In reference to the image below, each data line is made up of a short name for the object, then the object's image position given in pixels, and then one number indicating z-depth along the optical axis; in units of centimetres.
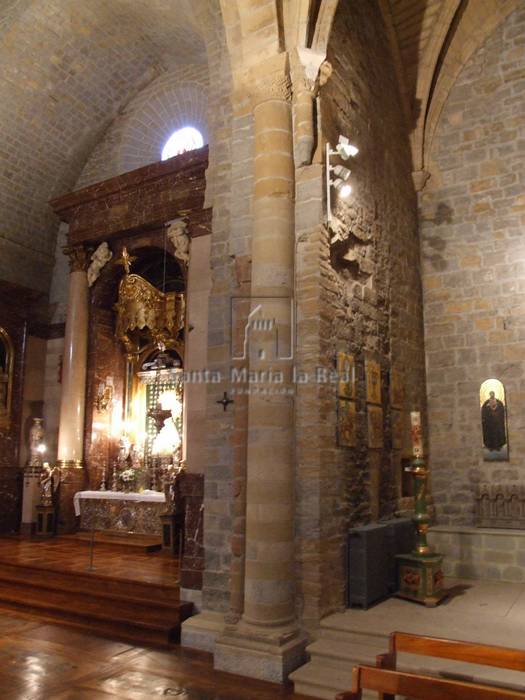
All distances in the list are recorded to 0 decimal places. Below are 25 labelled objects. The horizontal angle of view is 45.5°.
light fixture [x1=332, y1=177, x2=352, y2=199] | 637
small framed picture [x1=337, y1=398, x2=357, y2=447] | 625
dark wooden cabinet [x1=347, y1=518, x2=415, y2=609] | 611
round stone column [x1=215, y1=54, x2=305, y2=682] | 537
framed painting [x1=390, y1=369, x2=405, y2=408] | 803
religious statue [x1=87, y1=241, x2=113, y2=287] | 1171
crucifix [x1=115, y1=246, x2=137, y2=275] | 1143
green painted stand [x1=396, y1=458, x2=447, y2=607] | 631
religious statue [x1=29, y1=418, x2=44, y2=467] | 1175
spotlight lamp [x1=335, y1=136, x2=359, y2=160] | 635
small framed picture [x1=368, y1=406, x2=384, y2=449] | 708
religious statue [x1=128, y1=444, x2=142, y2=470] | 1171
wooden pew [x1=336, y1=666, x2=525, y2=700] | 311
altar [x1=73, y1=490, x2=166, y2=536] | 1049
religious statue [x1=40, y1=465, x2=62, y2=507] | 1097
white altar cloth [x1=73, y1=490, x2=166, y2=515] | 1038
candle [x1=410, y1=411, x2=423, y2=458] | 643
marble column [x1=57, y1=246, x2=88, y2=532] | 1123
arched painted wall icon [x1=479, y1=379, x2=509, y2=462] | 888
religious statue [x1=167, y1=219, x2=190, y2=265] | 1041
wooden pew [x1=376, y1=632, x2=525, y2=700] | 344
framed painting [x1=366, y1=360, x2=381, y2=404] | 718
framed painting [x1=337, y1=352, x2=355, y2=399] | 641
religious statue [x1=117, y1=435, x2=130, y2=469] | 1174
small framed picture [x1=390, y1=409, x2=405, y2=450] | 787
